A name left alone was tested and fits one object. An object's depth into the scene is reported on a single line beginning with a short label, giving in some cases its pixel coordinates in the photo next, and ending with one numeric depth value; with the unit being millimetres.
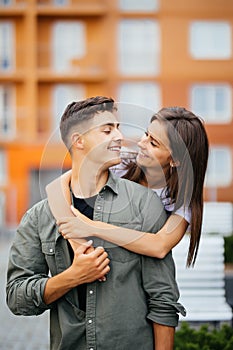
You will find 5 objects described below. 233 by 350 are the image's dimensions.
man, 2457
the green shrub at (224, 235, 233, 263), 8687
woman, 2604
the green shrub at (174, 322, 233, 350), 4027
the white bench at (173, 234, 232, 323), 5523
